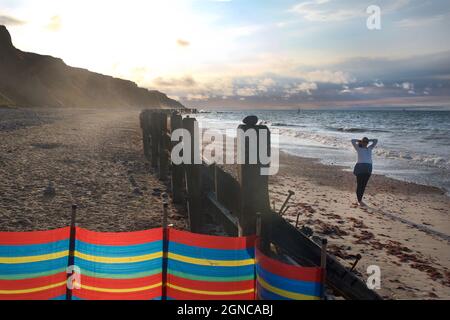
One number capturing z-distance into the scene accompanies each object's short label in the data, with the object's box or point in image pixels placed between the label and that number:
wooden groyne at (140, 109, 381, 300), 3.13
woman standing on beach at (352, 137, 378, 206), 10.25
